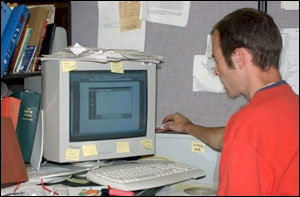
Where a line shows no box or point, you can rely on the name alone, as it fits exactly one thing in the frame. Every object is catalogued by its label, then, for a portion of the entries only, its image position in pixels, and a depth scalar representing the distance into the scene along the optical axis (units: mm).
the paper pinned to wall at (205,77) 1951
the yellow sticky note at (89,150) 1730
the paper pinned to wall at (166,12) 1956
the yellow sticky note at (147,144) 1841
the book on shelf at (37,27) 1877
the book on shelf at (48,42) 1908
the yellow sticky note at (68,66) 1669
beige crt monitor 1691
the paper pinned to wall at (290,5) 1862
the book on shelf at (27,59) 1845
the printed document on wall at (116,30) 2016
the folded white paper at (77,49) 1689
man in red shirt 1251
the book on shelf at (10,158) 1543
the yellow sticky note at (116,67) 1746
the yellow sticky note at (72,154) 1710
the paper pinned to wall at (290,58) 1871
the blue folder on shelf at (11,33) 1659
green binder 1758
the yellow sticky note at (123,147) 1794
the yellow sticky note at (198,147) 1836
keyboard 1544
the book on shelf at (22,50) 1811
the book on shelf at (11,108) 1651
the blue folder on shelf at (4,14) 1625
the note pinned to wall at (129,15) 2004
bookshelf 2021
